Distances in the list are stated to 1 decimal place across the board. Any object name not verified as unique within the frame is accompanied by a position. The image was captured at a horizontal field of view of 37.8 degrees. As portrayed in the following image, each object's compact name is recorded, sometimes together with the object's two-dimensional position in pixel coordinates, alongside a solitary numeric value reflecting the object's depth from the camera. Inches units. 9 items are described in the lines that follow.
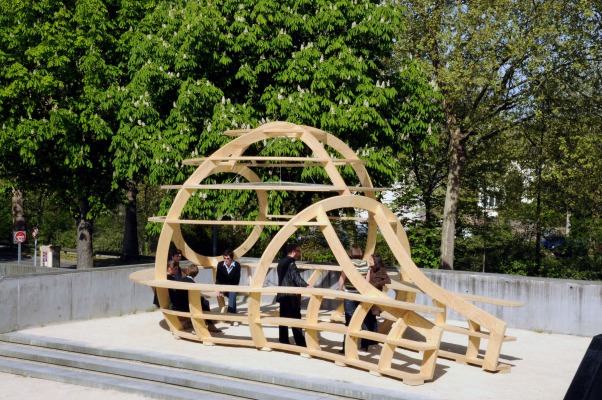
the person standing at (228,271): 630.5
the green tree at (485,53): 989.2
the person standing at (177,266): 624.8
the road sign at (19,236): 1225.3
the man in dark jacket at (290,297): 557.9
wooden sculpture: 483.8
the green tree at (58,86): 1011.3
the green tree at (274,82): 836.0
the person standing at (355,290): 551.2
